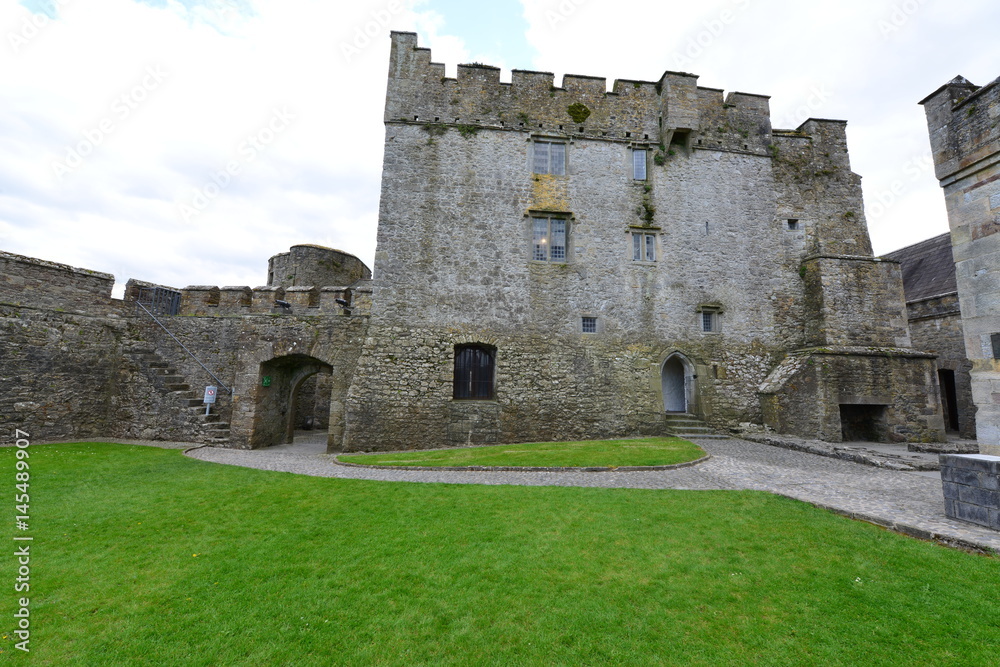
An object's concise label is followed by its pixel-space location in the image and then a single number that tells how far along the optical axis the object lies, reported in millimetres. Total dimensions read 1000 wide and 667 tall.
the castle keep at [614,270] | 14062
